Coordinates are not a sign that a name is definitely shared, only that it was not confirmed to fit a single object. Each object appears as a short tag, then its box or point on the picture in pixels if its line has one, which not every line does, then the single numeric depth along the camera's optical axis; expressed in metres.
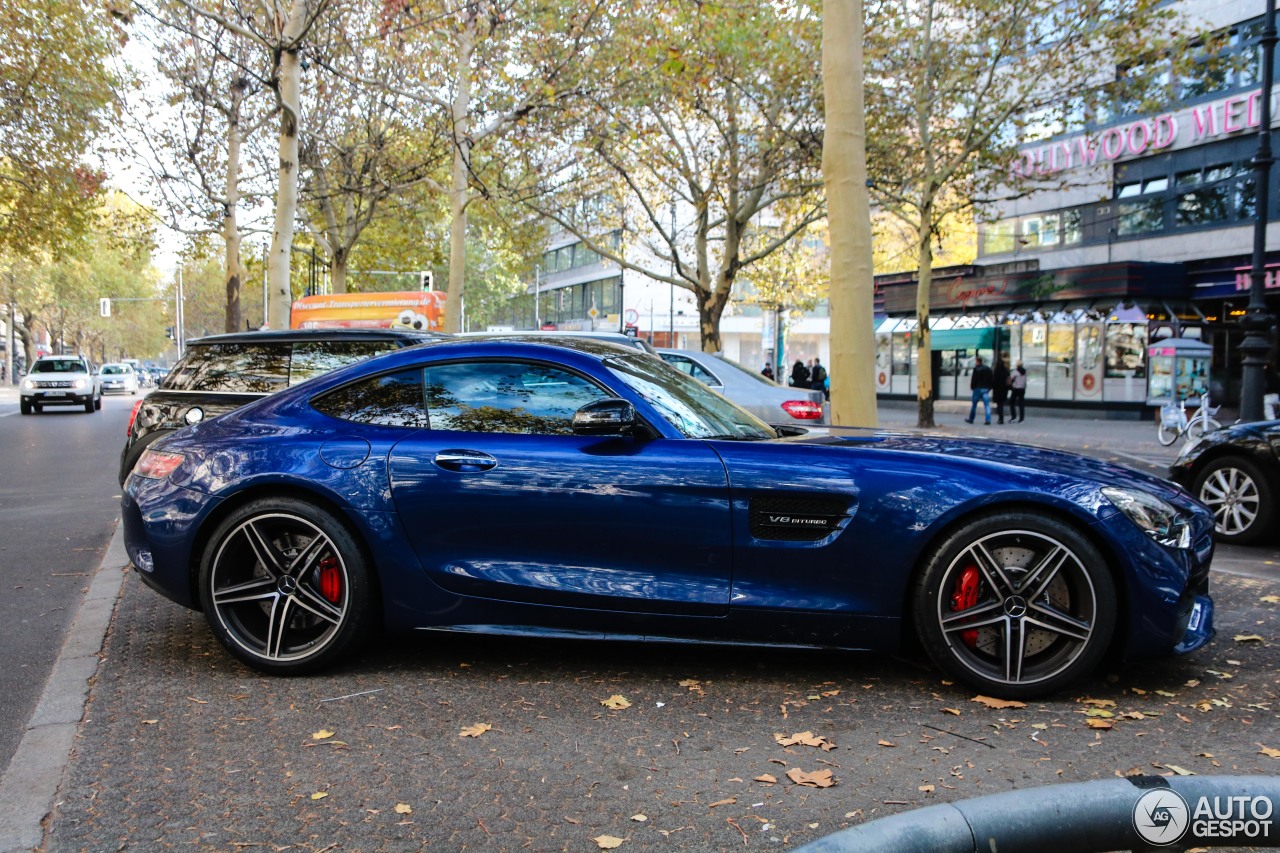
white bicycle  18.08
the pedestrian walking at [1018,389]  28.16
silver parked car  11.09
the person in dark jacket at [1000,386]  27.92
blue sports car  3.93
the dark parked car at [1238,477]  7.78
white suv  31.86
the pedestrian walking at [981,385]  27.70
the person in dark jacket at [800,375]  29.25
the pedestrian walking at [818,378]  30.05
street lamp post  14.49
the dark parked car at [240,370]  7.83
